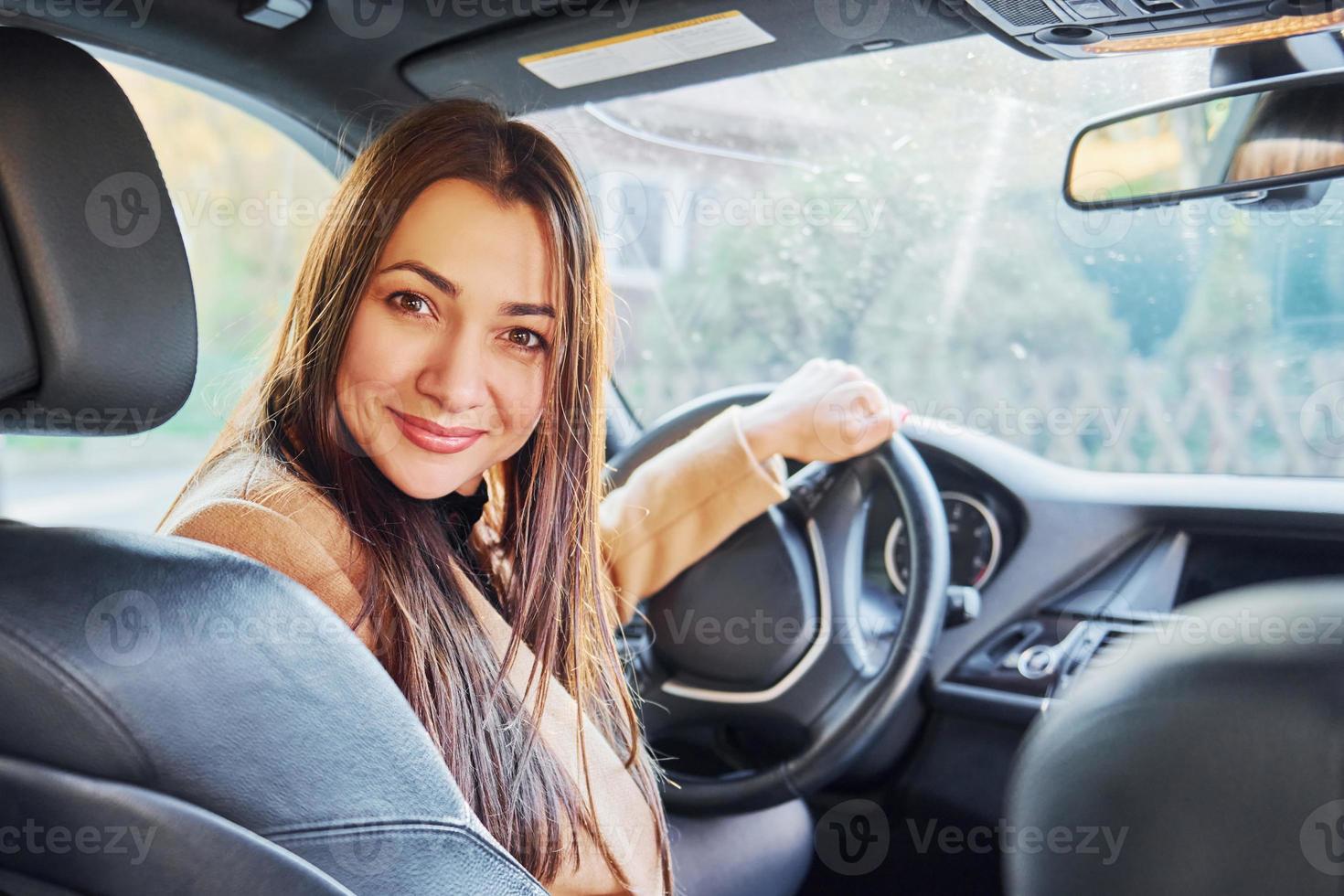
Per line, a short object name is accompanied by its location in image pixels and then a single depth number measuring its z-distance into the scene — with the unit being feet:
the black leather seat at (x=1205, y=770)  1.61
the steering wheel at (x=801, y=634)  6.07
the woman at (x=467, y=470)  4.02
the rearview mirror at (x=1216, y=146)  4.60
